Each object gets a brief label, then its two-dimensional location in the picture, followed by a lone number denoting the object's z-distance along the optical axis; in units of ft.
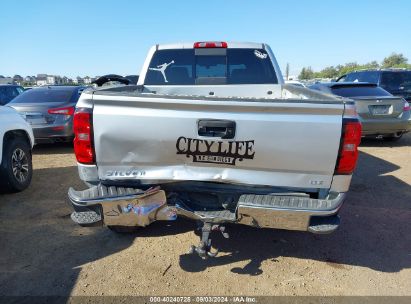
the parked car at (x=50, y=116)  24.45
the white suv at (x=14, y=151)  15.85
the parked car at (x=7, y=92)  41.68
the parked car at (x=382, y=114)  26.37
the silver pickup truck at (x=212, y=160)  8.54
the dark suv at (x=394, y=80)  37.91
